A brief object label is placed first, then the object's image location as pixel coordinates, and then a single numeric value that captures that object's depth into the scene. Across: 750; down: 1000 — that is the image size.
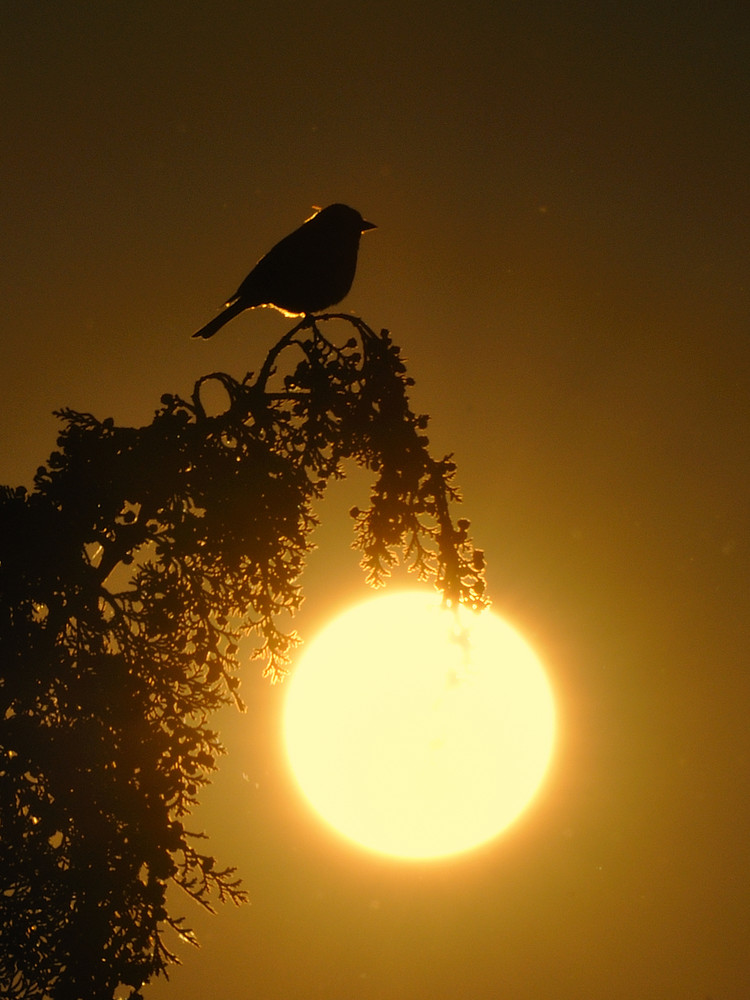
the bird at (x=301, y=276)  17.83
